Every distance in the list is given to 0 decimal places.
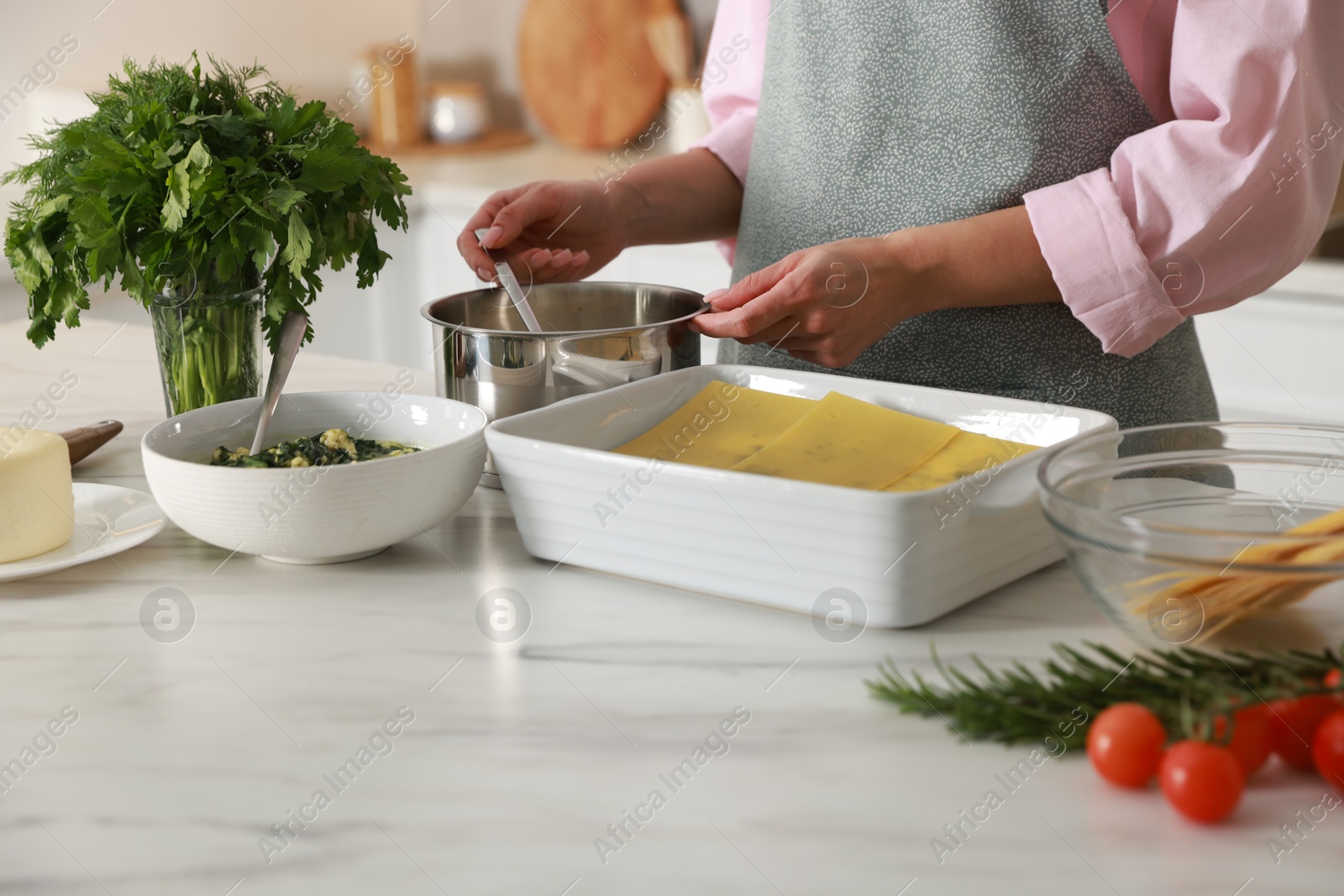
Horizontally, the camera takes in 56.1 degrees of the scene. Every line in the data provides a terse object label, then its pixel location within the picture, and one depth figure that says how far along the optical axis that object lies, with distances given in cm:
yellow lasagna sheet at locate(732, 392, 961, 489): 78
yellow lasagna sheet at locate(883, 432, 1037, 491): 77
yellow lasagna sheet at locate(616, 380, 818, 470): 84
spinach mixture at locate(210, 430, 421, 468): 82
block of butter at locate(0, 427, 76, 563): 77
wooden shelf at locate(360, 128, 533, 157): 293
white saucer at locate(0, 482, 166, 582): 79
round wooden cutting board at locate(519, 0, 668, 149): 279
